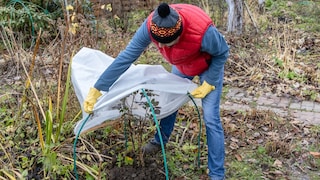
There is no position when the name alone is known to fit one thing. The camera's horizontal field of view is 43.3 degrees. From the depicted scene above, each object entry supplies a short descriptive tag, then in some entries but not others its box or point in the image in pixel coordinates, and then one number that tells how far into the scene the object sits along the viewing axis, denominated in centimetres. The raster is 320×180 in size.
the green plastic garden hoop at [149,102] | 256
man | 257
